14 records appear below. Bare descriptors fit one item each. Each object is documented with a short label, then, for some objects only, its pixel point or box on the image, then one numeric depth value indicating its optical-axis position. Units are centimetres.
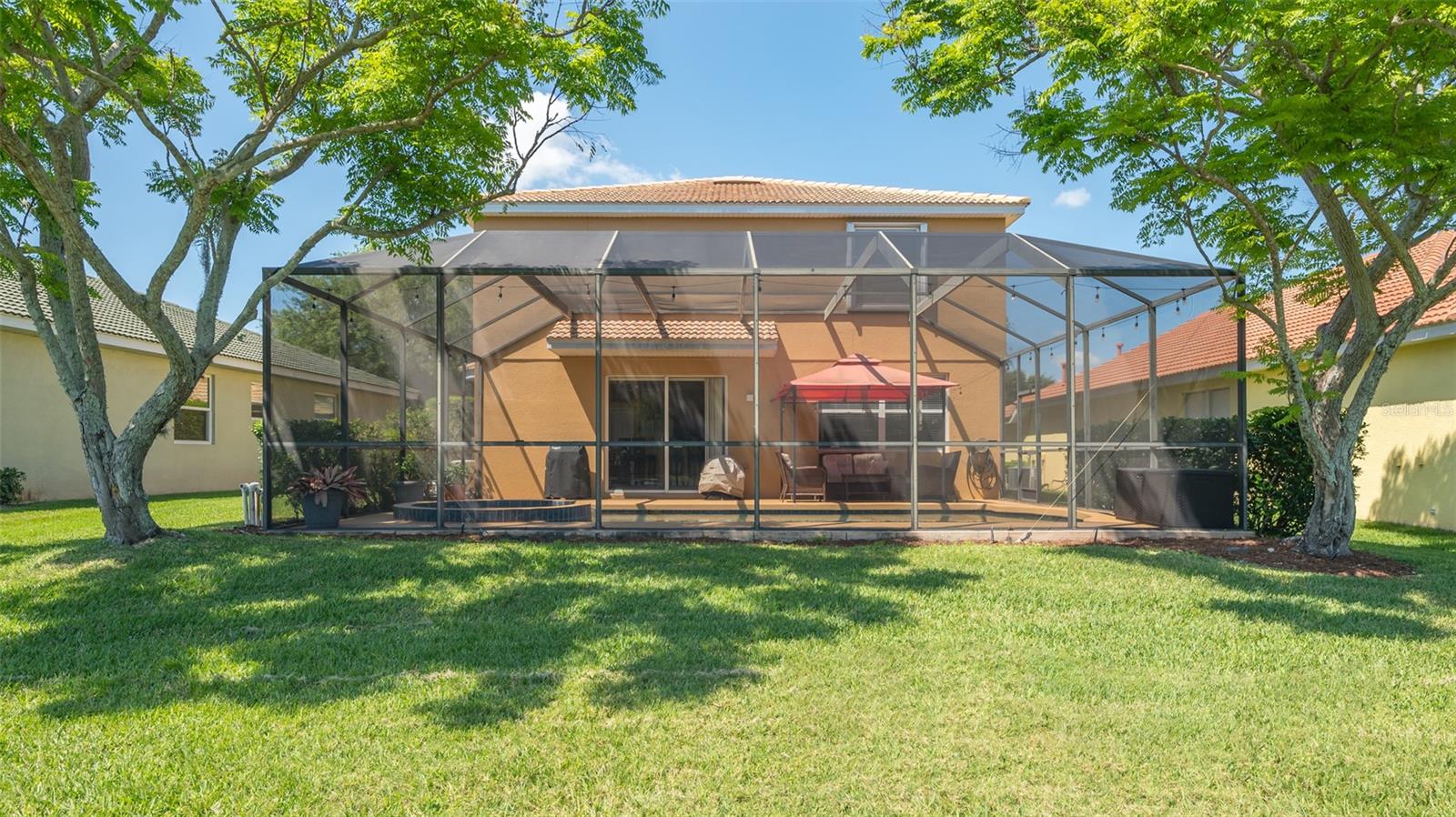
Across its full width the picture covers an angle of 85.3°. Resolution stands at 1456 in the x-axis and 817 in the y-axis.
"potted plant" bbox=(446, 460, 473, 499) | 1021
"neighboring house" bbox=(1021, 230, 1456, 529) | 879
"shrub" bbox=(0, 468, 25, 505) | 1198
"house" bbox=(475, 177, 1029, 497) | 1192
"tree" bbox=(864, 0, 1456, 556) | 589
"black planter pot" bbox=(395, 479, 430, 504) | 987
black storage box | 834
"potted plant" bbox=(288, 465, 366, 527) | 840
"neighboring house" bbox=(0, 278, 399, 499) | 915
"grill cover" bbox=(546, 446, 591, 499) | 1158
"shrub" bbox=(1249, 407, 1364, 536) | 872
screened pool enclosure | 845
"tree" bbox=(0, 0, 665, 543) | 643
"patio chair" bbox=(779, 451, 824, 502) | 1127
